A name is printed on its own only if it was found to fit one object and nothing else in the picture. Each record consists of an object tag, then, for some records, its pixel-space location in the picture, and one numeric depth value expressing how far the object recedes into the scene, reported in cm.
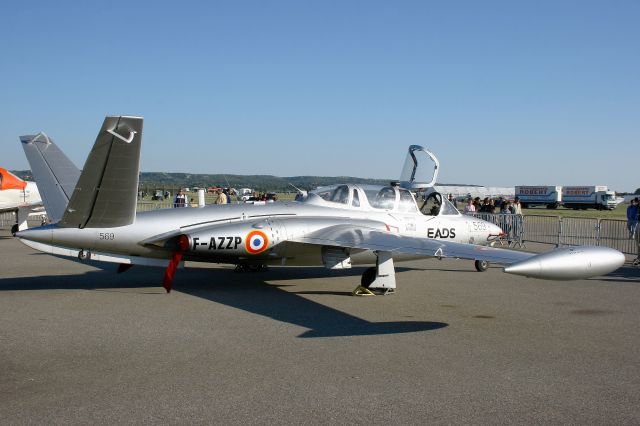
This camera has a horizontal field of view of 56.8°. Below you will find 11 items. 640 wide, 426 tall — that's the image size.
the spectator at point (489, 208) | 2897
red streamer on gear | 1066
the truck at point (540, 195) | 7800
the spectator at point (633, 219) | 1950
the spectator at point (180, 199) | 2624
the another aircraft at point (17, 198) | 2508
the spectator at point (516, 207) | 2558
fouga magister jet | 887
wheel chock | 1141
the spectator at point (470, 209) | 2918
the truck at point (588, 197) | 7381
